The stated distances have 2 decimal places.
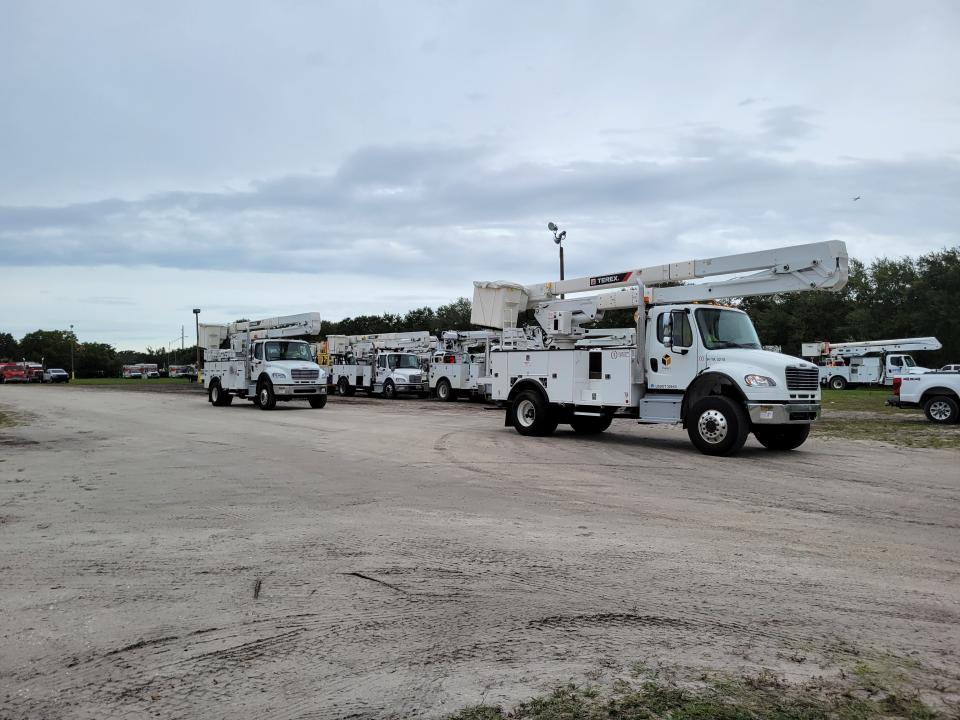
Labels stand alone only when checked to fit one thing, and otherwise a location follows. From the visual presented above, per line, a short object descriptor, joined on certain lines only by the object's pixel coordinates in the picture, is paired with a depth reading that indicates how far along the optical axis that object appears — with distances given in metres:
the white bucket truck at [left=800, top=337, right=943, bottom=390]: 43.34
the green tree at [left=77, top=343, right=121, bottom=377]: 129.12
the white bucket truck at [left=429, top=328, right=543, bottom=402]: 31.94
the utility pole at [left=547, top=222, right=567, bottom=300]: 32.25
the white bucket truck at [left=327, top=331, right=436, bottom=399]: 35.41
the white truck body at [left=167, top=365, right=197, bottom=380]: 94.86
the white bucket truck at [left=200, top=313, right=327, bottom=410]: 25.11
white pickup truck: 19.84
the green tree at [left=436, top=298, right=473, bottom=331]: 85.81
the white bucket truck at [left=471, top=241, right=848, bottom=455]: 12.61
